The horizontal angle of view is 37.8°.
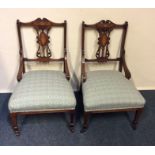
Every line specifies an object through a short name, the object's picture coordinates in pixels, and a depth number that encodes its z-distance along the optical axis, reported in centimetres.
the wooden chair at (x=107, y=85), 170
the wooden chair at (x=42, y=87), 165
